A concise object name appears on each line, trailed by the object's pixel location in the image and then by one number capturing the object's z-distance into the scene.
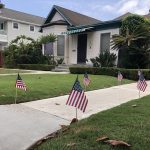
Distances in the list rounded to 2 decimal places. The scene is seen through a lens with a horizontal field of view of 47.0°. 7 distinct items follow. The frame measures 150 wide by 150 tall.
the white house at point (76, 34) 12.96
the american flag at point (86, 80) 6.12
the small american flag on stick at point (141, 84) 5.61
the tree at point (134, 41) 11.14
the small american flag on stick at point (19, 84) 5.00
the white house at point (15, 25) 22.00
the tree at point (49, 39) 14.34
